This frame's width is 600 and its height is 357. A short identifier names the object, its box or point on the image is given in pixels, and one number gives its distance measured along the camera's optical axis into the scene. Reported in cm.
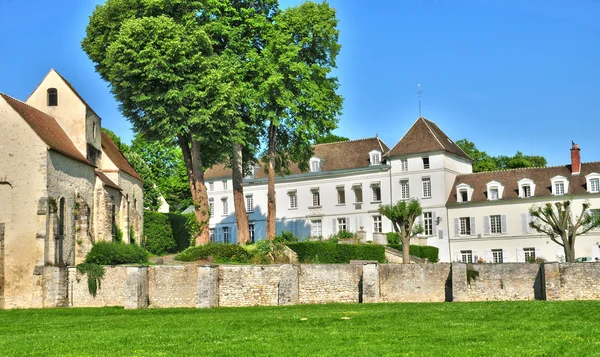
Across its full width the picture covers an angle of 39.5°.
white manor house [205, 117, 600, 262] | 5881
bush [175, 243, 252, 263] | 3847
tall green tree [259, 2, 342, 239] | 4272
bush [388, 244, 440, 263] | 5412
